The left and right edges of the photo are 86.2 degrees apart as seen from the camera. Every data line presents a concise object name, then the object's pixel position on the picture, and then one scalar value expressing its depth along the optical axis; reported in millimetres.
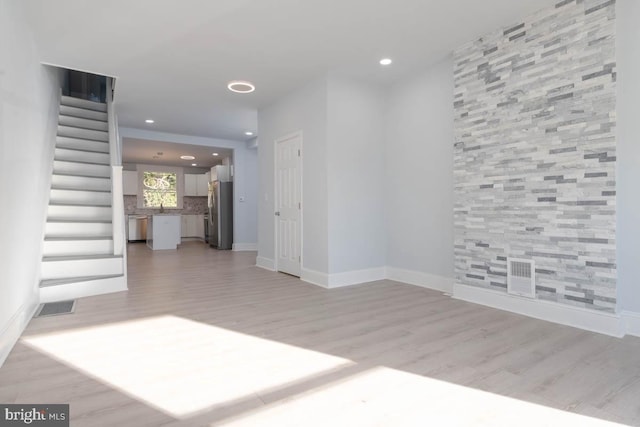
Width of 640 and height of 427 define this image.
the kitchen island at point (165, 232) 8469
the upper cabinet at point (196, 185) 11586
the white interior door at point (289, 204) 4926
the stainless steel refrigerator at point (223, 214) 8555
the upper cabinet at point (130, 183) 10578
